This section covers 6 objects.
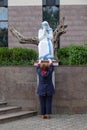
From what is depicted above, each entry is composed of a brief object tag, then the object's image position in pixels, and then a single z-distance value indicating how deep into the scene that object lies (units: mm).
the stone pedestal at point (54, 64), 7678
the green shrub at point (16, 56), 8625
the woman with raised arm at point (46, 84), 7300
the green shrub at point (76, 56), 8070
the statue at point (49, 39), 7823
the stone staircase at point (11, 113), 6998
